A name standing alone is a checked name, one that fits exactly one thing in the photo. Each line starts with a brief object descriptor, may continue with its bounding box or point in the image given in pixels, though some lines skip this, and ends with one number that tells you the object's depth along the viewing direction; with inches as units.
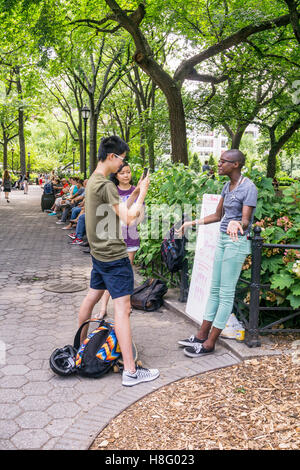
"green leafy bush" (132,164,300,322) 173.0
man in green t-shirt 139.6
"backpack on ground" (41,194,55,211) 761.0
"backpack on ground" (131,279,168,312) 228.7
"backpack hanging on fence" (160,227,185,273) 212.1
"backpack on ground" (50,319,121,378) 148.8
